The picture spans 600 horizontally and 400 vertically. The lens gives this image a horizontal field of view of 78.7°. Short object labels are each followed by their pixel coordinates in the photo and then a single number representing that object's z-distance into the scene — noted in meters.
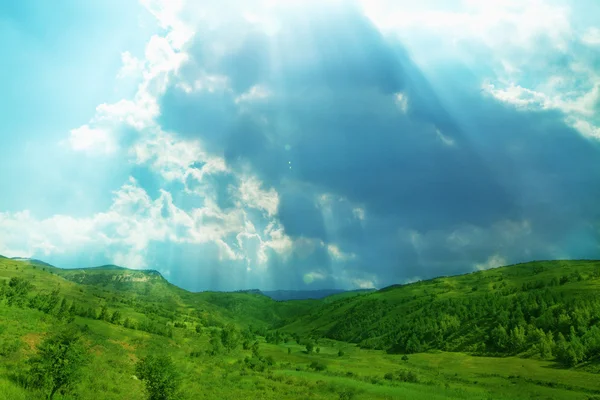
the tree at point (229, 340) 136.20
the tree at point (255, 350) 127.26
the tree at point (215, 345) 116.56
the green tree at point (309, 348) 165.04
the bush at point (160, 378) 43.72
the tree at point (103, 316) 128.46
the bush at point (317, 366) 109.38
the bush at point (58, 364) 37.69
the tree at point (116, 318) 130.76
